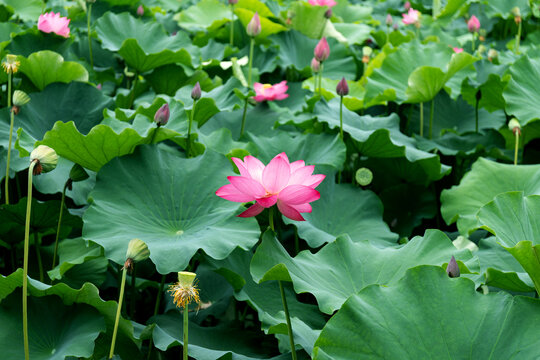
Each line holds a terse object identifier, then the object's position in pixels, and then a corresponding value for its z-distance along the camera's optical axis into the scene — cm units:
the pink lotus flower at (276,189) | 353
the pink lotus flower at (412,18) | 625
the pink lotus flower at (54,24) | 466
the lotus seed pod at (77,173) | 399
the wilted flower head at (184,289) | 348
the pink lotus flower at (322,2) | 585
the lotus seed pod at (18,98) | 395
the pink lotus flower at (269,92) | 467
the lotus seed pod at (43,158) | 367
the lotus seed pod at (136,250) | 361
